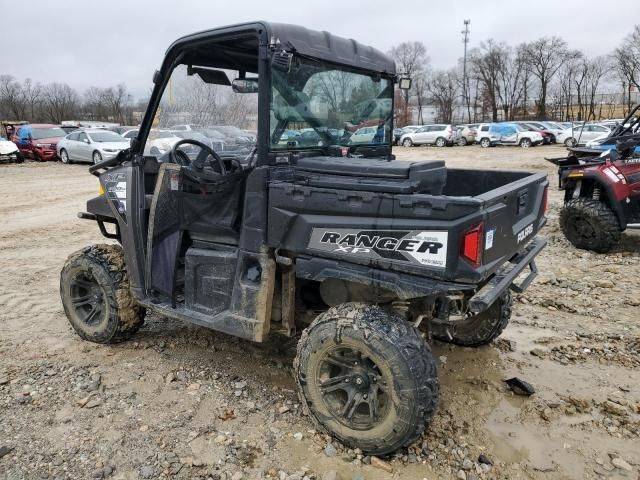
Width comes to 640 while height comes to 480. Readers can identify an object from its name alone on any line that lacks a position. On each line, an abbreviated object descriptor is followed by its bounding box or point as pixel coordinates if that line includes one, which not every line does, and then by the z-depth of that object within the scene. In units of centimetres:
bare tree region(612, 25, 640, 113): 3630
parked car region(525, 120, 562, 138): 2759
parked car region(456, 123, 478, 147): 2985
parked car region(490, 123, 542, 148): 2681
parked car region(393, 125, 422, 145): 3130
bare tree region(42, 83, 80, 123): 5625
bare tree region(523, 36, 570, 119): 4947
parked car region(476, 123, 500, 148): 2805
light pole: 5071
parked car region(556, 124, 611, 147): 2386
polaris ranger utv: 271
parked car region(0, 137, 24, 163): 2045
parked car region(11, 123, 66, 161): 2148
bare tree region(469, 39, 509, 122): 5247
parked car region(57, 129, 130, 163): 1920
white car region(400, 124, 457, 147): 2992
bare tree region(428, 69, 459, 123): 5447
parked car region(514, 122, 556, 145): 2703
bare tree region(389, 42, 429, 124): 5566
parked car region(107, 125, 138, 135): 2620
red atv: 663
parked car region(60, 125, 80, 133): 2492
